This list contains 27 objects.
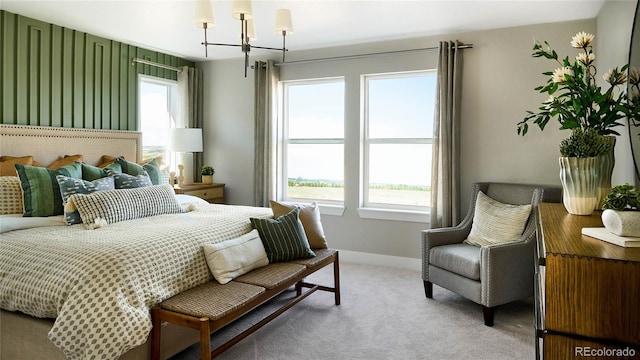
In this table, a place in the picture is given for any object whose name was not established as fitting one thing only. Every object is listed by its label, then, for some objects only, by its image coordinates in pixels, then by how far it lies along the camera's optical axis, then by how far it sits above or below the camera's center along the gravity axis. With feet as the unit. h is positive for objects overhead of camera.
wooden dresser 3.14 -1.01
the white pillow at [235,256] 8.57 -1.93
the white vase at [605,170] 5.35 -0.01
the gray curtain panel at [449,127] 13.57 +1.33
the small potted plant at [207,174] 17.40 -0.37
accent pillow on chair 11.09 -1.45
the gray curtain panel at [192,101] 17.50 +2.71
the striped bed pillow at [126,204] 9.52 -0.95
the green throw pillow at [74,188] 9.54 -0.59
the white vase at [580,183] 5.31 -0.18
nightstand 15.90 -1.01
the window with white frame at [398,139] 14.98 +1.03
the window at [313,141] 16.44 +1.02
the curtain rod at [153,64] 15.64 +3.92
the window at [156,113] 16.45 +2.10
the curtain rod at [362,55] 13.62 +4.04
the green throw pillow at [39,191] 10.00 -0.67
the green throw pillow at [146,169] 12.73 -0.14
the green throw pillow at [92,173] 11.56 -0.25
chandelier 8.59 +3.20
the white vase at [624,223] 3.64 -0.47
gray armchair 9.98 -2.34
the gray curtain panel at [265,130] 16.66 +1.43
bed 6.48 -2.01
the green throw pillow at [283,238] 10.09 -1.75
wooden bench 7.00 -2.46
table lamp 16.03 +0.91
